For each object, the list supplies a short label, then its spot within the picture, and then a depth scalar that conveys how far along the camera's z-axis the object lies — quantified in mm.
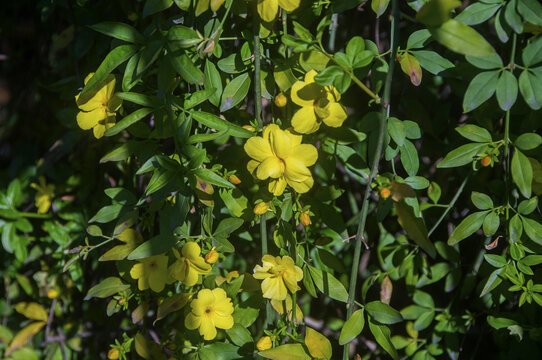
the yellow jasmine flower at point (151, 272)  1588
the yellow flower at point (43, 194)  1776
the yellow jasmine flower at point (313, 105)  1536
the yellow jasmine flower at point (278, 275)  1549
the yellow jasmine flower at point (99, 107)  1558
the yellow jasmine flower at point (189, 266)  1559
